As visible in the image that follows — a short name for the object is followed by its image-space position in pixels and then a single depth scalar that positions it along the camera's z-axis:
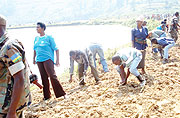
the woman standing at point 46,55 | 3.87
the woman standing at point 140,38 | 4.75
